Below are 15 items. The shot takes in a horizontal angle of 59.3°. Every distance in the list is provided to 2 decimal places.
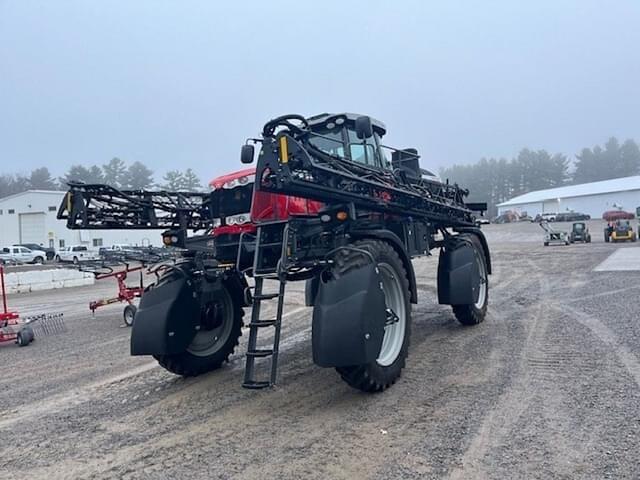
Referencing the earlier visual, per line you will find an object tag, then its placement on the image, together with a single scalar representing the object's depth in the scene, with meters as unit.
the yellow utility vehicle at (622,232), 32.03
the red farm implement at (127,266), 11.91
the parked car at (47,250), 48.44
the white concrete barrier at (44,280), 21.95
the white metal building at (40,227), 56.22
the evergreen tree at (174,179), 99.56
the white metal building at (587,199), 74.02
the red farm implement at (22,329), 9.74
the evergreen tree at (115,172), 99.19
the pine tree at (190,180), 100.50
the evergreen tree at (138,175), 101.51
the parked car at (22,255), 44.84
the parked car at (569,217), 65.50
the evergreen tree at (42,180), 104.06
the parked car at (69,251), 44.05
